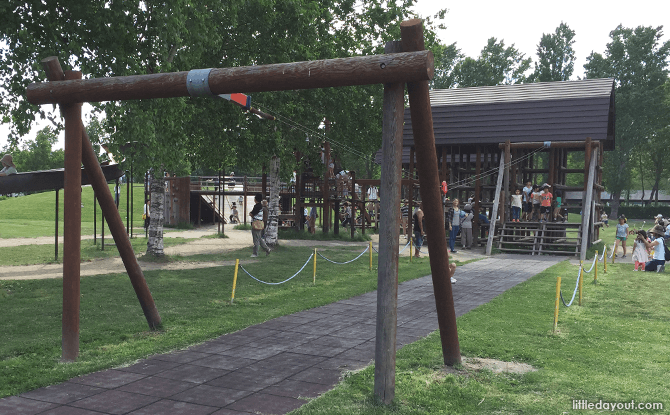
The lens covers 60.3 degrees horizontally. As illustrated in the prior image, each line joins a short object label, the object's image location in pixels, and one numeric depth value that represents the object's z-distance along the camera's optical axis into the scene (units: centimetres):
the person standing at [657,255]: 1711
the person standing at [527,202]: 2539
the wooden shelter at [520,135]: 2375
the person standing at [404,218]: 3132
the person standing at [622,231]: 2174
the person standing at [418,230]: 1888
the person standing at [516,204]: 2431
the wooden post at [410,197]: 2461
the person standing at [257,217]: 1812
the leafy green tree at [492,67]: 6238
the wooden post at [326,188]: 2872
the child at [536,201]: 2488
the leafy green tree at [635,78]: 5794
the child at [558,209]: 2501
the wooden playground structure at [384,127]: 559
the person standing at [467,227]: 2516
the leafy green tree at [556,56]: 6588
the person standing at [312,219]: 3131
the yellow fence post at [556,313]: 862
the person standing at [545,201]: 2371
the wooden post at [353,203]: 2734
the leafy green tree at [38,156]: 7088
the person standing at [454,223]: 2342
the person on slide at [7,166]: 1245
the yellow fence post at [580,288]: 1111
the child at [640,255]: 1756
